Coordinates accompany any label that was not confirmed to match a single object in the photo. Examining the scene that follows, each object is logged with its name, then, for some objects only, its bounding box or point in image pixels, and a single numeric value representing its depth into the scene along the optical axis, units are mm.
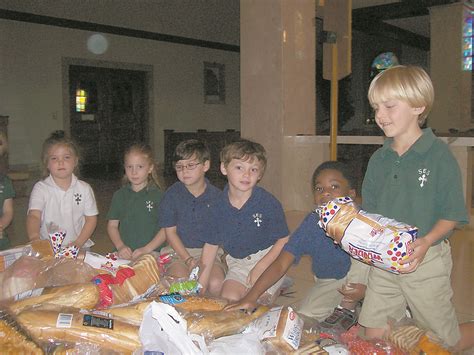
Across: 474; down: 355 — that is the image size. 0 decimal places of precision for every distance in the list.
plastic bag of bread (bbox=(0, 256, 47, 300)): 2260
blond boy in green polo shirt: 1980
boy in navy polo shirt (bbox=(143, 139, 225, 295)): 3139
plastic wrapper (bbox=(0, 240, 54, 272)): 2540
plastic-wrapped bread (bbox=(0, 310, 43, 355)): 1602
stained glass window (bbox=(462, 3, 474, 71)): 10393
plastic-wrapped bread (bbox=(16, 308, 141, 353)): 1705
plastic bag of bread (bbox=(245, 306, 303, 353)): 1753
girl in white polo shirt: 3314
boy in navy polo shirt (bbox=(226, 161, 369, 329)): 2432
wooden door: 12758
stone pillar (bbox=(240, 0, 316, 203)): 6500
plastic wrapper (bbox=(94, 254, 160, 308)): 2213
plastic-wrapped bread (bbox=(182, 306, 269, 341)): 1817
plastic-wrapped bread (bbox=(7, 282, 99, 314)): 1903
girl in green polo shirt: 3363
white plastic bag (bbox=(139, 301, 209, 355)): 1521
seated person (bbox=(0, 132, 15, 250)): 3365
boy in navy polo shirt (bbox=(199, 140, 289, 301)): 2748
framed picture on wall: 15289
